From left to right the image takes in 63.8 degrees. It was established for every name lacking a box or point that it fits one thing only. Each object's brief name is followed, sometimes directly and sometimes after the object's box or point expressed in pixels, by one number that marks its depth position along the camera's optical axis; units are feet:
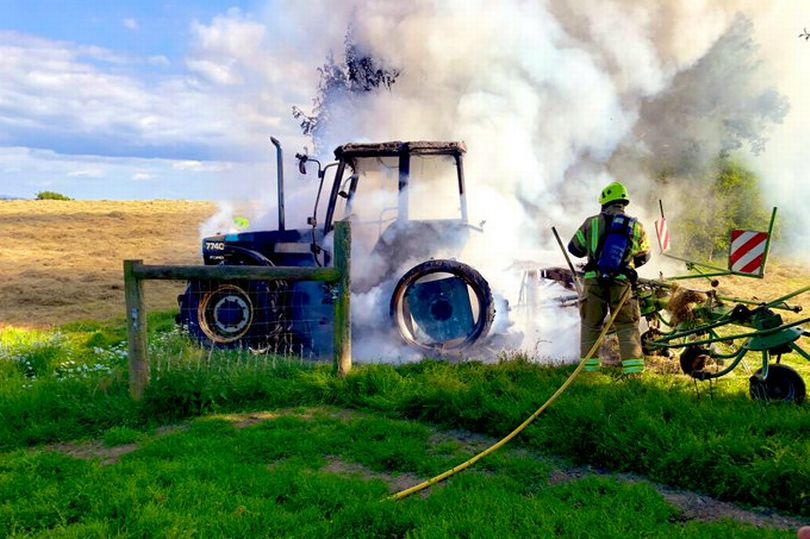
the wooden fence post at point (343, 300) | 19.16
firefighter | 20.04
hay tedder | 16.69
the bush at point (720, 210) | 49.06
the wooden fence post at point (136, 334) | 18.20
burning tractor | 23.31
